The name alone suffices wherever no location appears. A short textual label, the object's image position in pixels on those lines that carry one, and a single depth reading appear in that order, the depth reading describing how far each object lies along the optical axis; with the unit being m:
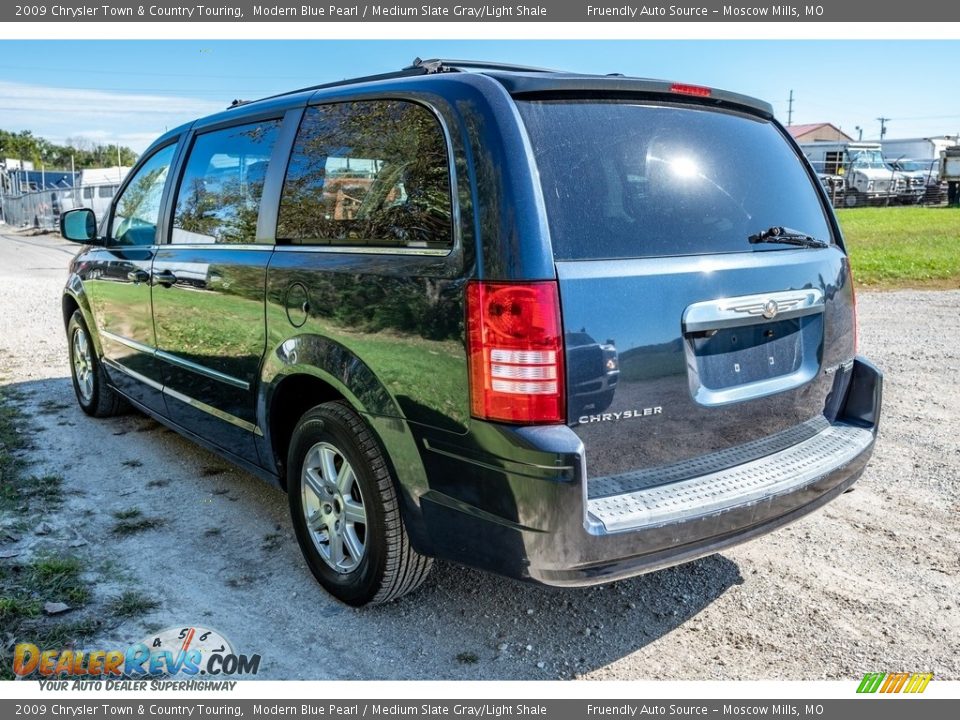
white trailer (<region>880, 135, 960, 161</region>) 50.84
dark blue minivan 2.57
